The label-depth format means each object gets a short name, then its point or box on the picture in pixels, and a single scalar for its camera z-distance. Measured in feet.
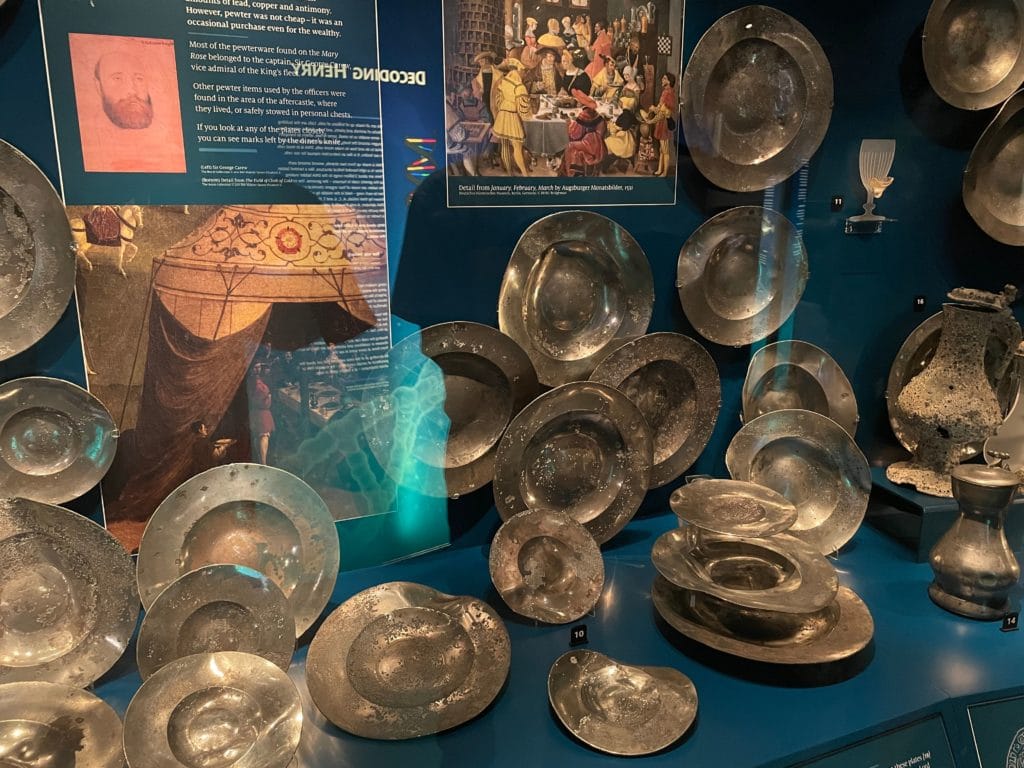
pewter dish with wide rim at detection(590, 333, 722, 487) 7.87
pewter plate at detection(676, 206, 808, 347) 7.97
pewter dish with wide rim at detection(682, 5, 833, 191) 7.37
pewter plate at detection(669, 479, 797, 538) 6.04
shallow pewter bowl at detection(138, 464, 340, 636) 5.86
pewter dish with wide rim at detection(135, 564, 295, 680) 5.13
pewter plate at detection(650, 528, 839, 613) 5.76
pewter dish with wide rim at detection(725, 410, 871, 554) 7.65
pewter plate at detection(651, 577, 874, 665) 5.81
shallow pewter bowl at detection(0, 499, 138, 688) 5.24
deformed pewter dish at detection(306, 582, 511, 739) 5.28
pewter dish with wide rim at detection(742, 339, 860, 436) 8.56
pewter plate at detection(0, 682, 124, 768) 4.50
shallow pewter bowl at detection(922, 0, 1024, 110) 8.13
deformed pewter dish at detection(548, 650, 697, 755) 5.18
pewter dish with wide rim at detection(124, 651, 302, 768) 4.50
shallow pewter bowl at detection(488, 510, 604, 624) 6.46
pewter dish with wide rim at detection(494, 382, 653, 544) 6.84
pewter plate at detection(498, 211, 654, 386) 7.14
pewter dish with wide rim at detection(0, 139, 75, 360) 5.41
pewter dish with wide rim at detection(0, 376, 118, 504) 5.57
